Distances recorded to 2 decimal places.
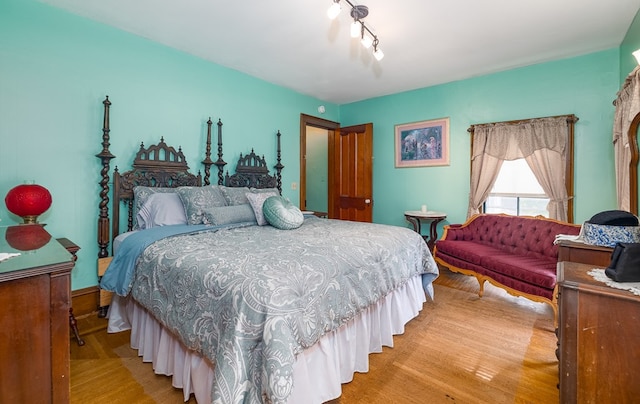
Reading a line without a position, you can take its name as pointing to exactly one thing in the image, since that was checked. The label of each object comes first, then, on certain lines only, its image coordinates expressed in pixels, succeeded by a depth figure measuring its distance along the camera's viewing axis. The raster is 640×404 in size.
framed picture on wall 4.23
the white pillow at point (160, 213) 2.57
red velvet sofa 2.56
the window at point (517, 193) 3.66
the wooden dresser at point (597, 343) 1.03
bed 1.16
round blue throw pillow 2.59
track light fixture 1.96
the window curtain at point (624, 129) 2.18
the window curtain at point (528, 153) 3.37
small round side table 4.05
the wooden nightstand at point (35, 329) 0.93
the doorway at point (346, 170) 4.69
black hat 1.57
